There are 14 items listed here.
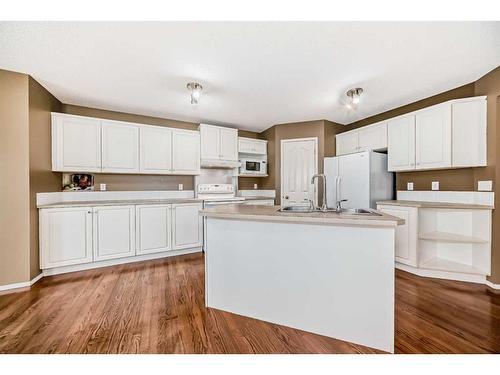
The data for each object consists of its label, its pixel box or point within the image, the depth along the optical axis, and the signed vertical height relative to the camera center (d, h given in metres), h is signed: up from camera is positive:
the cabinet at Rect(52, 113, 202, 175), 3.12 +0.58
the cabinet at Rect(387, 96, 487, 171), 2.62 +0.61
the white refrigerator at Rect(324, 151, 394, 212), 3.41 +0.09
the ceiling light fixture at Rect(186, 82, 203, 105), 2.71 +1.16
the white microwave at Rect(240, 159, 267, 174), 4.62 +0.38
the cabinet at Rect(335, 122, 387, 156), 3.56 +0.77
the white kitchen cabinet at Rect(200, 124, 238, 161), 4.18 +0.79
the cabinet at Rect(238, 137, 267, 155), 4.63 +0.81
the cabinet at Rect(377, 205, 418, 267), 2.82 -0.67
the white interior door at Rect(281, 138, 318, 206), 4.33 +0.32
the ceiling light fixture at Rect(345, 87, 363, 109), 2.88 +1.18
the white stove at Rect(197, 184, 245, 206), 4.04 -0.18
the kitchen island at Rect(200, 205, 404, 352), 1.53 -0.67
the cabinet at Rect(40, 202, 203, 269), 2.84 -0.67
